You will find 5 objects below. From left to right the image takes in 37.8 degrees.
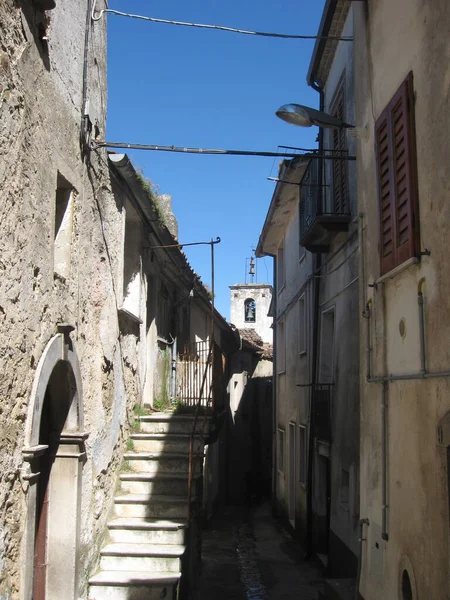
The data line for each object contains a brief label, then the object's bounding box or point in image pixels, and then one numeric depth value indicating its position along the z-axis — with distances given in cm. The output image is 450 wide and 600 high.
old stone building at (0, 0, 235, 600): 514
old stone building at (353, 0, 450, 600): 451
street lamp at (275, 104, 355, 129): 685
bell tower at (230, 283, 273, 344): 4203
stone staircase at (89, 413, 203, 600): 737
